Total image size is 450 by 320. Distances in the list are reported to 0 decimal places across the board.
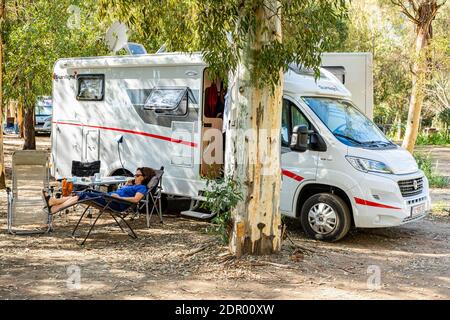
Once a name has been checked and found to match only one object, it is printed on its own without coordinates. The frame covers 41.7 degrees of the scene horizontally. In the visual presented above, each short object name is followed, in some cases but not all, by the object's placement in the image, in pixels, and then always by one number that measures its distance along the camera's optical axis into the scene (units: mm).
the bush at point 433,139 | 30141
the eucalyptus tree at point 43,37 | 13688
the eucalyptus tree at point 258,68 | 6234
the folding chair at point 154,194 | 8484
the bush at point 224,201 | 6379
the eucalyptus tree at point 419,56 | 13727
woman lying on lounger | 7703
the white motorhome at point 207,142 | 7590
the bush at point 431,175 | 13453
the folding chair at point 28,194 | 8211
